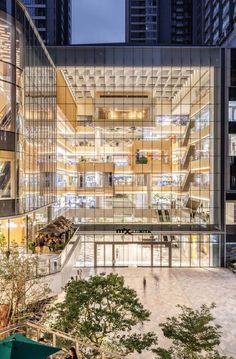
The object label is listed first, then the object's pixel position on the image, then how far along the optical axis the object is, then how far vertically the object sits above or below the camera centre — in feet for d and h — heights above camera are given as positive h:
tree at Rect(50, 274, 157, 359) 32.07 -13.63
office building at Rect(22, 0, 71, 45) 212.43 +108.45
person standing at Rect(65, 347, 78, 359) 25.07 -13.57
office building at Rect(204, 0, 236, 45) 222.89 +120.26
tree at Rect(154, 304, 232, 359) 32.94 -16.48
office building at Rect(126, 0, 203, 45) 303.68 +151.40
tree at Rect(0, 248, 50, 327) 39.65 -14.03
